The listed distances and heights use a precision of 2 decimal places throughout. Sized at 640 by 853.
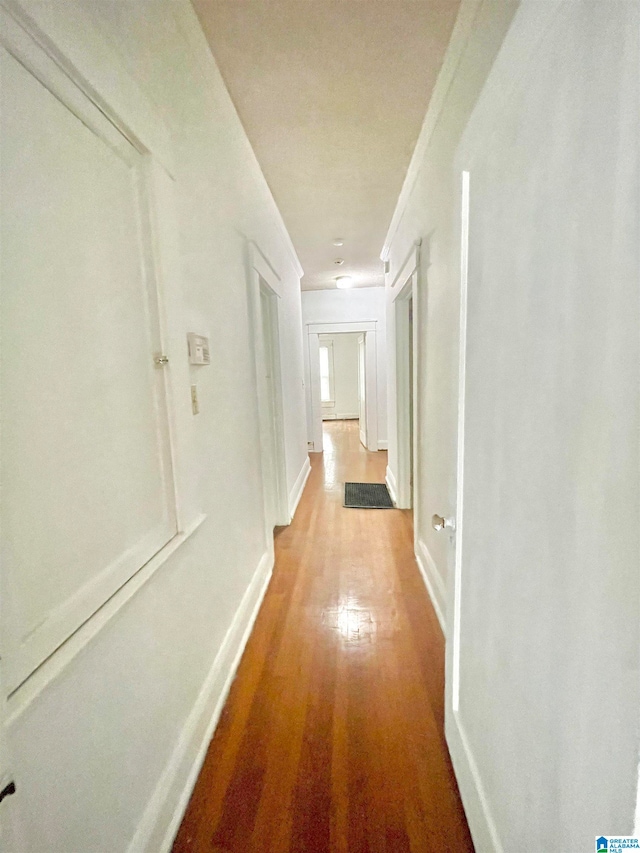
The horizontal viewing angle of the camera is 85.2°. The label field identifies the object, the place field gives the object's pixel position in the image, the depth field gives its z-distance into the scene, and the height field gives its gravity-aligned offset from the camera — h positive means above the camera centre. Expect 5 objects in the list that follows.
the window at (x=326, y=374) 8.97 +0.15
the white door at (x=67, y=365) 0.57 +0.04
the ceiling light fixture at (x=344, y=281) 4.62 +1.31
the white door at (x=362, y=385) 5.66 -0.11
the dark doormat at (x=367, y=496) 3.40 -1.21
